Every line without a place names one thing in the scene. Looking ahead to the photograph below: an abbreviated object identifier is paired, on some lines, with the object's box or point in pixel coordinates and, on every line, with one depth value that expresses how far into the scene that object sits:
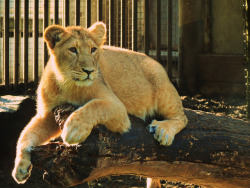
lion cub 6.51
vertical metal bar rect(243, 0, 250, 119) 9.19
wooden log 6.03
